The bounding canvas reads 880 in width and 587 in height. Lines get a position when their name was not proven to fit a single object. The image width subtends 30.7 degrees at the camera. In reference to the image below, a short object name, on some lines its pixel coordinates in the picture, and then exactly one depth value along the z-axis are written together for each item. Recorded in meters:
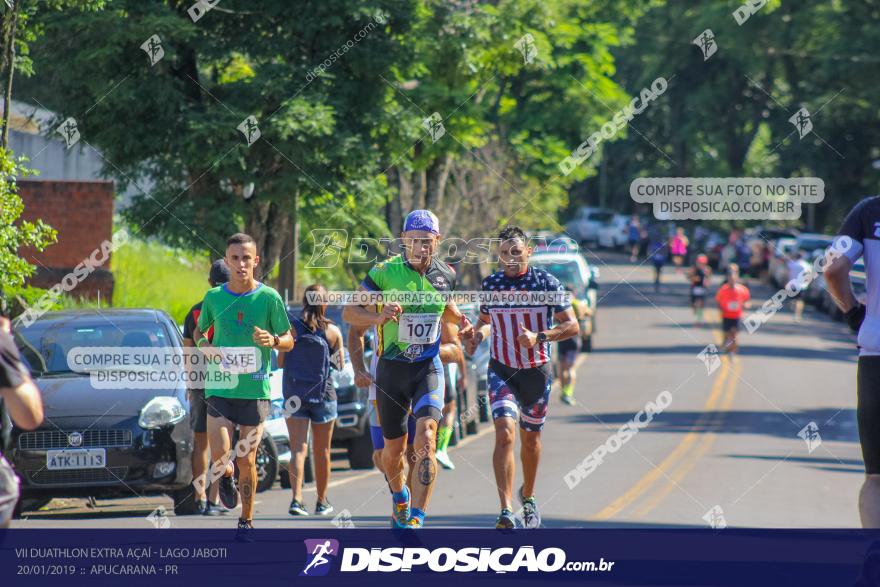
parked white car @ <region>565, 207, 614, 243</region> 75.69
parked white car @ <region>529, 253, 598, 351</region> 32.12
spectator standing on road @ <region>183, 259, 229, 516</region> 12.88
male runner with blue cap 10.19
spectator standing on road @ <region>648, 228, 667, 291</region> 49.28
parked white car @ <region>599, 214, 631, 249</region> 72.31
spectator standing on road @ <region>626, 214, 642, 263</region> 63.91
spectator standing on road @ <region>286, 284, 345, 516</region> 12.62
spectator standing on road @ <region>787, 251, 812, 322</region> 45.16
